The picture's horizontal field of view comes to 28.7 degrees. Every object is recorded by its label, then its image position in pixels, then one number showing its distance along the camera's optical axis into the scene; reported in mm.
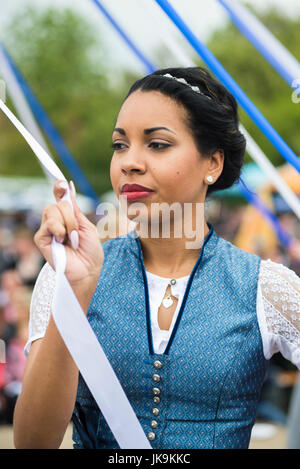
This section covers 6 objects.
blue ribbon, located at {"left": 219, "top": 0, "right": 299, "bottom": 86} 1652
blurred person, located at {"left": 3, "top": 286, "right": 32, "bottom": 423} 4250
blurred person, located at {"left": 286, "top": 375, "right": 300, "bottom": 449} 2408
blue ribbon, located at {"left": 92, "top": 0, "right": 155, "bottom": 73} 2883
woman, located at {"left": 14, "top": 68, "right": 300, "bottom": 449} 1462
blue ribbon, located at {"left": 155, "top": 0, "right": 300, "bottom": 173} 1818
